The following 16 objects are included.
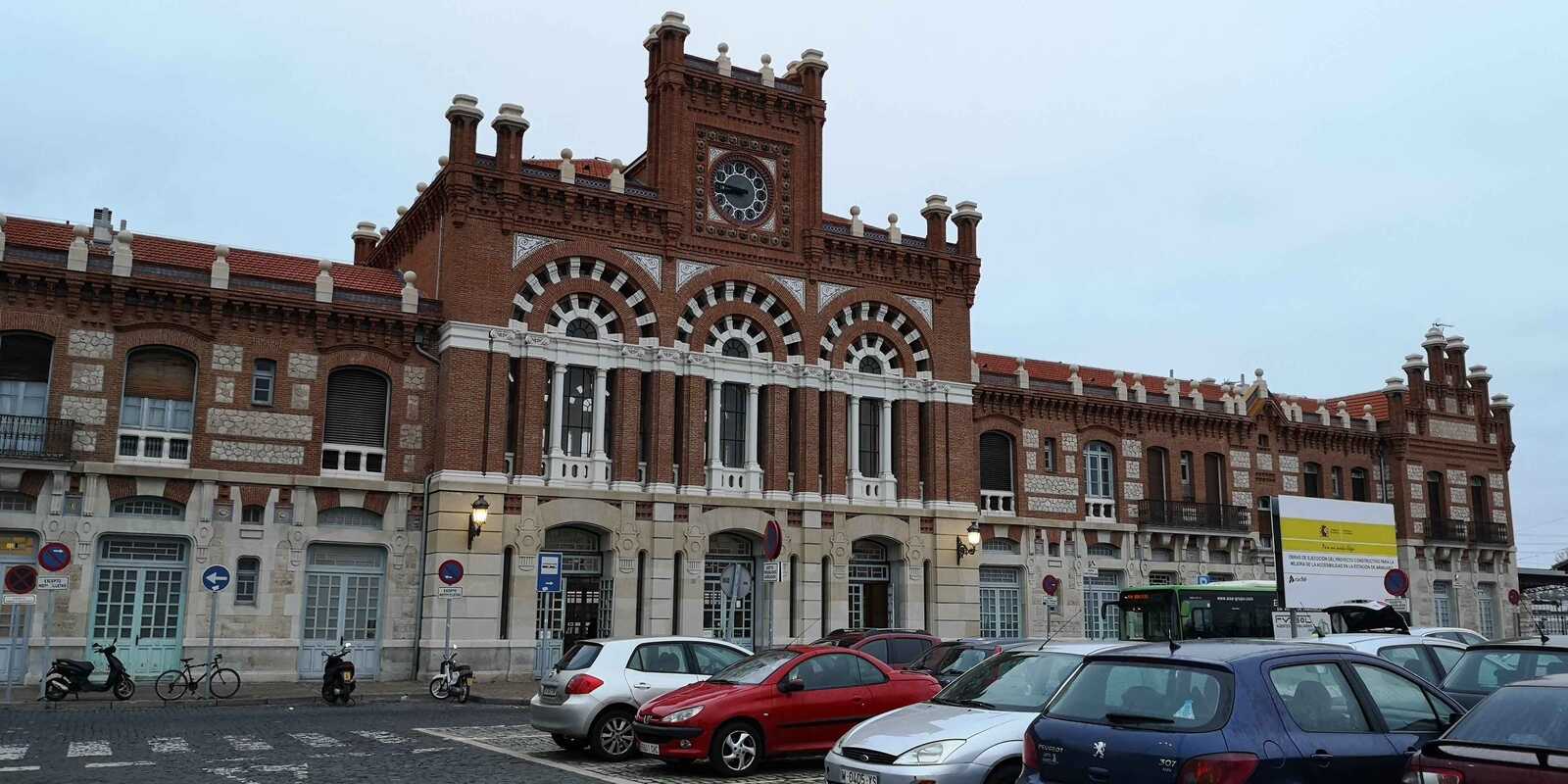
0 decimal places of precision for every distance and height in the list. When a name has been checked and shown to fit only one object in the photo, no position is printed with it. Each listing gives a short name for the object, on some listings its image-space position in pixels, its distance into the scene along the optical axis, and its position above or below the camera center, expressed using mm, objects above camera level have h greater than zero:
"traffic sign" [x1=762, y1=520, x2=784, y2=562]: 24047 +996
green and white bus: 29625 -268
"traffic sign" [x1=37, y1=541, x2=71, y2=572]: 22734 +481
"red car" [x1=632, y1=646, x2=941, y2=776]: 13695 -1287
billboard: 23234 +952
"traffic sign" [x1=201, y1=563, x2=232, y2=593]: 24312 +124
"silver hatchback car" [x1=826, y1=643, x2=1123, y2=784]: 10141 -1157
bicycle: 23812 -1898
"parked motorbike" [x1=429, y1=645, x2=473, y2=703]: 24453 -1829
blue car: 7672 -777
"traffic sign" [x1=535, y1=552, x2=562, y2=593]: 26562 +310
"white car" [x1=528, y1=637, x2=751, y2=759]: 15523 -1179
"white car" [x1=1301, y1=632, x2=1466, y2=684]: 13117 -534
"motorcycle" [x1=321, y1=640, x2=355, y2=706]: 23219 -1726
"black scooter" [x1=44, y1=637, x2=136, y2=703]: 22312 -1738
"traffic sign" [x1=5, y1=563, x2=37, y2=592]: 22172 +67
